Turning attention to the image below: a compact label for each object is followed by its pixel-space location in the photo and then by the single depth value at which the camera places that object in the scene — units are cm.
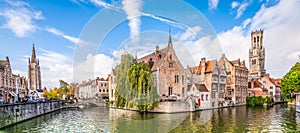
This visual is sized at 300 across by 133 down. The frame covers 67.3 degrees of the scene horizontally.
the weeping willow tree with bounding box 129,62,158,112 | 3406
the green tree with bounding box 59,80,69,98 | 8550
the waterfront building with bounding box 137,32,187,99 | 4303
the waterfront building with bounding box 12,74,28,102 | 6007
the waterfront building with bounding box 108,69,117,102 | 5484
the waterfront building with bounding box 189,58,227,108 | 4709
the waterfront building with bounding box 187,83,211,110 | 4225
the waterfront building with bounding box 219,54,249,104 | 5428
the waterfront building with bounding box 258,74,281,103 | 6544
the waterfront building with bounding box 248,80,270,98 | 6168
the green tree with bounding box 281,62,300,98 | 4066
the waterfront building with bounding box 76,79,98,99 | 7694
